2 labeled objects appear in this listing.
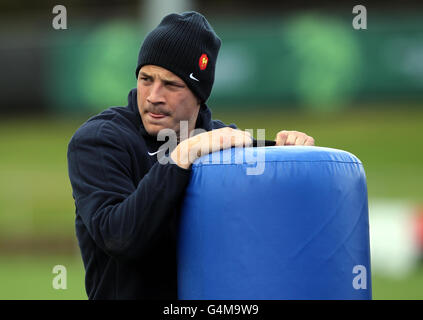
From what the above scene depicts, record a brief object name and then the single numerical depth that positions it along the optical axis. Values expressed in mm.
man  5855
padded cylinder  5805
